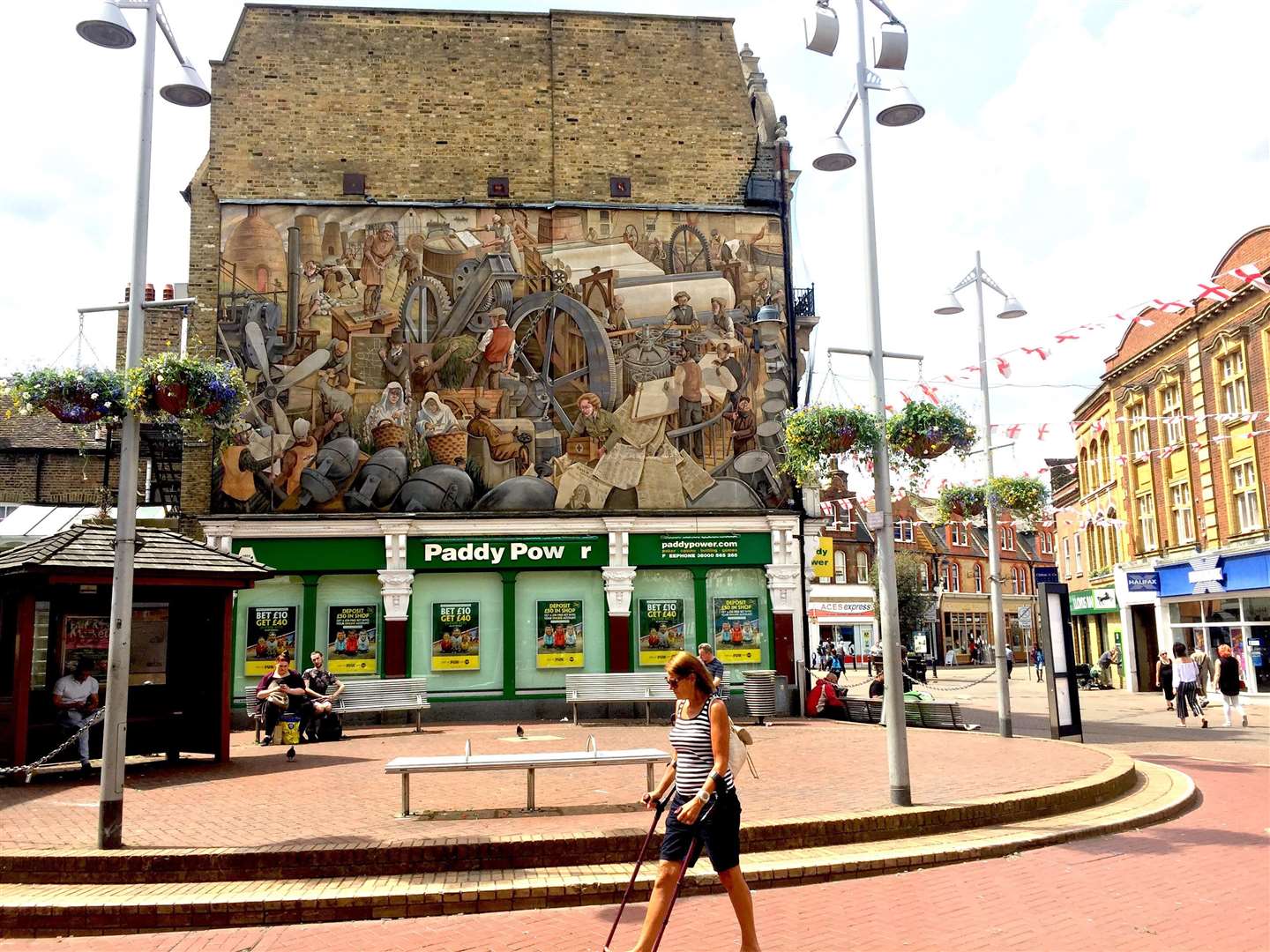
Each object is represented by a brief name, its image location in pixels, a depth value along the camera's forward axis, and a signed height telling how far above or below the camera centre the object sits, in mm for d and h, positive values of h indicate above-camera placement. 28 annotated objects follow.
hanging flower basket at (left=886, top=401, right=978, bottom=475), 11312 +2041
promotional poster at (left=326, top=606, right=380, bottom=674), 22266 -453
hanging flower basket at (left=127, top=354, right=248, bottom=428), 9391 +2199
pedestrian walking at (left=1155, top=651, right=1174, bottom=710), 25797 -1753
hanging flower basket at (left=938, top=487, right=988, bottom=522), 18484 +2002
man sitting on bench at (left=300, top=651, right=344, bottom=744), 16969 -1240
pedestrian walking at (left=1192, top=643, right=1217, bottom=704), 22728 -1582
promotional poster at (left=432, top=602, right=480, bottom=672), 22477 -392
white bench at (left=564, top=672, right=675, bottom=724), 20062 -1467
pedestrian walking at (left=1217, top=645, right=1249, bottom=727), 19391 -1337
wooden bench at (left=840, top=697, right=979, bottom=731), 18906 -1945
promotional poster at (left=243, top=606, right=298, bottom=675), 21938 -322
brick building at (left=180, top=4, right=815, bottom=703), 22578 +6261
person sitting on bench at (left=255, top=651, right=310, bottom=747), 16219 -1161
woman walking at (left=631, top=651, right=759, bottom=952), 5723 -1058
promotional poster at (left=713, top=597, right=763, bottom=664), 23156 -399
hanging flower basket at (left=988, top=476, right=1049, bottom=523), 18031 +2079
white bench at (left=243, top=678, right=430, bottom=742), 19094 -1469
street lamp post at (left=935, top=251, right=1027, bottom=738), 17005 +3046
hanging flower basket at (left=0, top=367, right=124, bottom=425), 9328 +2158
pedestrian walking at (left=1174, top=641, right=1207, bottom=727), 20938 -1480
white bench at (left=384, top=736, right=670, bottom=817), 9477 -1373
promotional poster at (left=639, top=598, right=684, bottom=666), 23109 -309
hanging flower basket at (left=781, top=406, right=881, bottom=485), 10875 +1936
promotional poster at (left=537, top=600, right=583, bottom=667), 22750 -397
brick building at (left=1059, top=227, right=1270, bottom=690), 27344 +3801
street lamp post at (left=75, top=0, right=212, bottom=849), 8414 +1339
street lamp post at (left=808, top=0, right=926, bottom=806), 9805 +2209
